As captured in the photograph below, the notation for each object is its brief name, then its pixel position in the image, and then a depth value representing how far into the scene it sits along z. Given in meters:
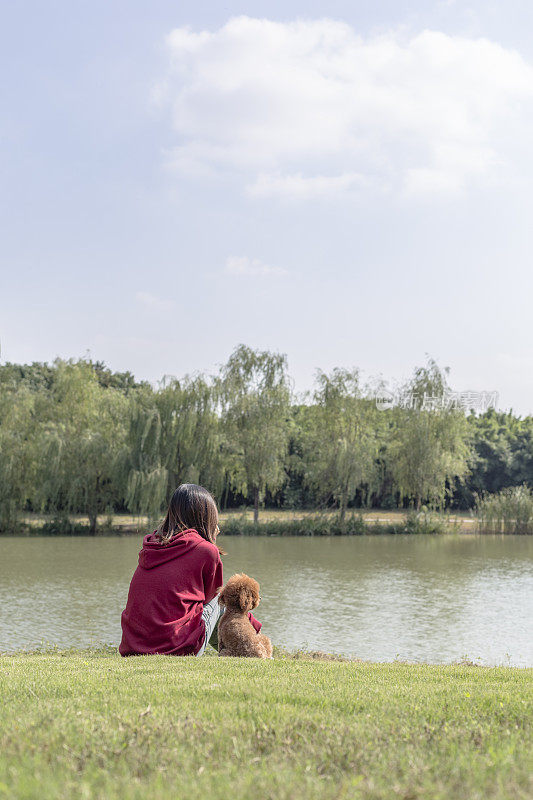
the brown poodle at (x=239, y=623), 5.42
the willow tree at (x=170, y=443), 25.39
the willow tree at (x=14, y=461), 26.09
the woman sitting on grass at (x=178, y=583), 4.95
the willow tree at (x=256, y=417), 28.05
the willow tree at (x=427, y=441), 29.89
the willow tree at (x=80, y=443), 26.00
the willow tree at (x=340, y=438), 29.39
